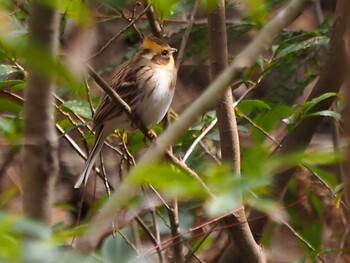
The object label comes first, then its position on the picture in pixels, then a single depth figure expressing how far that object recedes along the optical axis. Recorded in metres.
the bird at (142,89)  6.87
